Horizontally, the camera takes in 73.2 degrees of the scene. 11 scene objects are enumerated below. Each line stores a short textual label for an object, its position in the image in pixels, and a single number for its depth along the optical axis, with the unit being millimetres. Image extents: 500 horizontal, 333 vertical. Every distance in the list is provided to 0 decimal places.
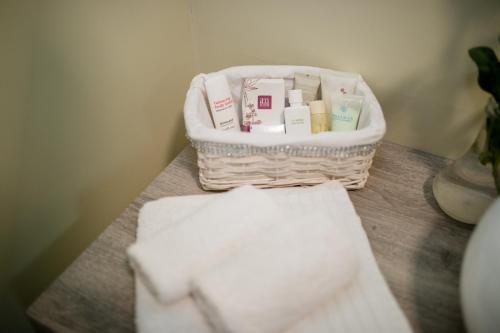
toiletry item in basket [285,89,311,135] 577
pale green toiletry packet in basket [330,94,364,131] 559
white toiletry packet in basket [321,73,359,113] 587
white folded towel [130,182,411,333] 365
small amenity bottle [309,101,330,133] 587
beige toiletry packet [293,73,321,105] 603
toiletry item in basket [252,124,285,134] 610
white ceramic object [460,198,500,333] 308
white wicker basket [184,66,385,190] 470
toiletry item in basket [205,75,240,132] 577
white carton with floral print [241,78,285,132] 598
